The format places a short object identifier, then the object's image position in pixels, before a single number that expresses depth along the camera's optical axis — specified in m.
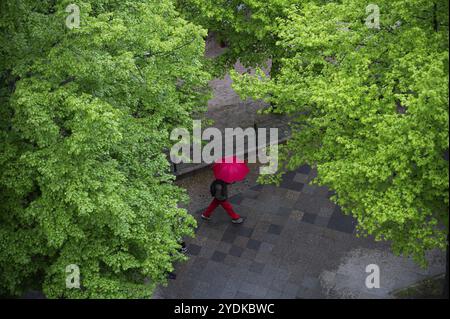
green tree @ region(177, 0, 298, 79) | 18.56
